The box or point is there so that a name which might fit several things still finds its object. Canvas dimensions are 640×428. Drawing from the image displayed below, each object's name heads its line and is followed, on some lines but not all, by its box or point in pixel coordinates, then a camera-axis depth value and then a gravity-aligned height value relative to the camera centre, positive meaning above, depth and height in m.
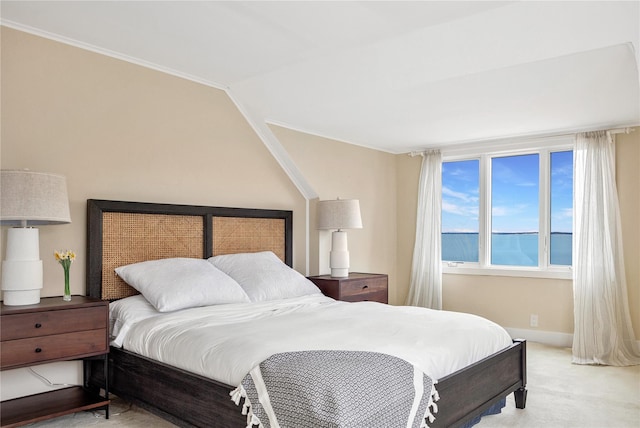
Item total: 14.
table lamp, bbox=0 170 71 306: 2.68 +0.00
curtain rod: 4.61 +0.85
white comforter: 2.35 -0.62
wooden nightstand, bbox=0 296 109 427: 2.58 -0.68
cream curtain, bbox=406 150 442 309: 5.75 -0.25
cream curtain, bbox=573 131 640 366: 4.43 -0.41
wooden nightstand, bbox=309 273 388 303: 4.46 -0.63
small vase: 2.94 -0.42
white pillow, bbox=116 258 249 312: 3.18 -0.44
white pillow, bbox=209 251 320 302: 3.74 -0.45
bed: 2.41 -0.51
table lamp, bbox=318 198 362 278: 4.73 -0.04
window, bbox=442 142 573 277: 5.14 +0.09
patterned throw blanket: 1.82 -0.67
